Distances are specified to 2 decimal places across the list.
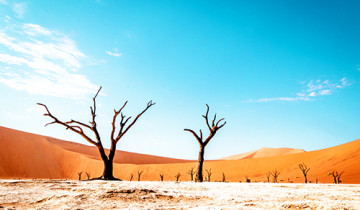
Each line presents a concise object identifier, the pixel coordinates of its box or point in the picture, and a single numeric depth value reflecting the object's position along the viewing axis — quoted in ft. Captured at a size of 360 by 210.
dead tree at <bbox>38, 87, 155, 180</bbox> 41.91
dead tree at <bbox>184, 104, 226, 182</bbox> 47.83
